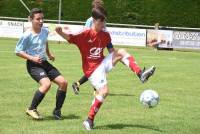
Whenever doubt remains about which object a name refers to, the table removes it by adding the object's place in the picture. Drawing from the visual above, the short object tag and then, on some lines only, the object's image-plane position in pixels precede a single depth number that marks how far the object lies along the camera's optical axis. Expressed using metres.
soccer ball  8.81
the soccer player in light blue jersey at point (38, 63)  9.30
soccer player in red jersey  8.54
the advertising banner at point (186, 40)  32.09
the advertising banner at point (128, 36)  33.03
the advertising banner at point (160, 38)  32.34
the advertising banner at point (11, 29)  35.19
